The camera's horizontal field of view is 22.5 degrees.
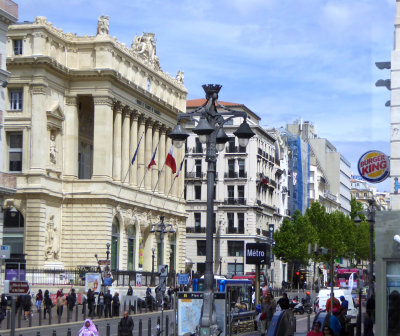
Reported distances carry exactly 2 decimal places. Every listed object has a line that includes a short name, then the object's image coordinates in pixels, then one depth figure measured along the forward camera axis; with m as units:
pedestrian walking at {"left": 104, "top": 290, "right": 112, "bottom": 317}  59.44
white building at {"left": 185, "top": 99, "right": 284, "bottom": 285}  120.94
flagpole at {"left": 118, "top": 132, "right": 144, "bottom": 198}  81.36
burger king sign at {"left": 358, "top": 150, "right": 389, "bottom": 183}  23.89
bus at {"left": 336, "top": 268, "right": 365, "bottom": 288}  107.09
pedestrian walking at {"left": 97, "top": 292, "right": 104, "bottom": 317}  59.33
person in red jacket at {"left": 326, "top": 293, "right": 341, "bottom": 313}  30.92
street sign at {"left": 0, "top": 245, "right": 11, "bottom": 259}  37.86
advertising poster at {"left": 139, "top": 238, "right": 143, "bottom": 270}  88.94
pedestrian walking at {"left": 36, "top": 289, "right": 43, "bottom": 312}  59.79
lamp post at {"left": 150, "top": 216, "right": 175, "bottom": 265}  86.25
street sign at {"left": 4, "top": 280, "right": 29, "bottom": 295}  27.18
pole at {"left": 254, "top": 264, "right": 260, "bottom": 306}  38.81
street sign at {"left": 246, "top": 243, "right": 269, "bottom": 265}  39.25
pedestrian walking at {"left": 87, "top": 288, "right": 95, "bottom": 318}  58.50
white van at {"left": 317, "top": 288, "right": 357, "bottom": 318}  54.09
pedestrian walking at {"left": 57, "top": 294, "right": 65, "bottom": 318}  54.23
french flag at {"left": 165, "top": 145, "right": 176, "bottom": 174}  79.38
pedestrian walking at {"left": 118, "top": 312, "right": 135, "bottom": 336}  34.16
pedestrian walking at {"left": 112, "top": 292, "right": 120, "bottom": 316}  59.97
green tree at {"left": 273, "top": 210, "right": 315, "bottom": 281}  123.06
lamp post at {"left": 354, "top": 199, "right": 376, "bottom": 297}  44.75
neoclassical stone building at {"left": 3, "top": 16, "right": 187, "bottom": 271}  75.88
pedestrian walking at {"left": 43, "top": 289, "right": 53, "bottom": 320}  56.12
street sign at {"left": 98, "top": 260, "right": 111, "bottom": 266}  62.55
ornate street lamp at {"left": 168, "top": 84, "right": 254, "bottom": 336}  27.61
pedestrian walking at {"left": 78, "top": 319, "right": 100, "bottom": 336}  30.09
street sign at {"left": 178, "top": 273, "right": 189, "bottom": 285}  49.00
